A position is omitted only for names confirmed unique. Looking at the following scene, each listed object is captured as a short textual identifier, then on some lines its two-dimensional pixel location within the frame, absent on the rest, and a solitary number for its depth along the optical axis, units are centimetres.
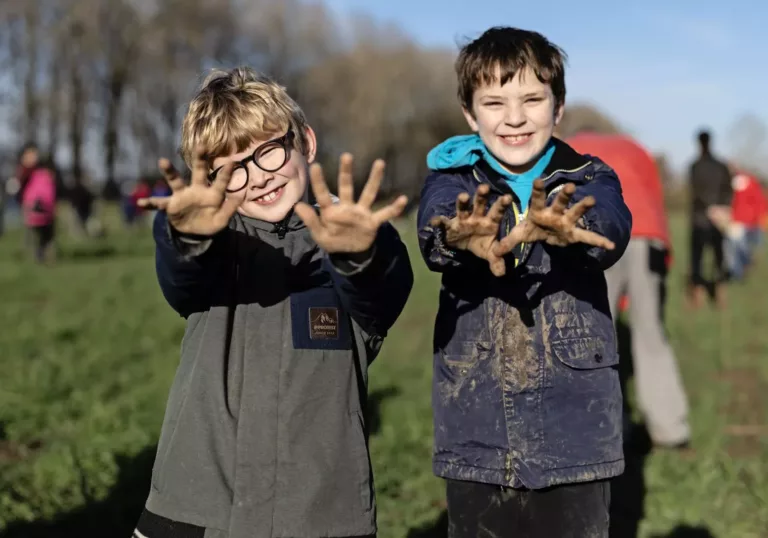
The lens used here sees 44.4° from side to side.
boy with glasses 210
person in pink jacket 1378
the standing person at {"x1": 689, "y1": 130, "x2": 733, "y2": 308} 1109
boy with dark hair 252
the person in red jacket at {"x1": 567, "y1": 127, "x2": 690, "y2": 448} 513
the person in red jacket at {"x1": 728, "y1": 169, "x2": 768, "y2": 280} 1446
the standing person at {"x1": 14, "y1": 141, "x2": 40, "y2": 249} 1440
